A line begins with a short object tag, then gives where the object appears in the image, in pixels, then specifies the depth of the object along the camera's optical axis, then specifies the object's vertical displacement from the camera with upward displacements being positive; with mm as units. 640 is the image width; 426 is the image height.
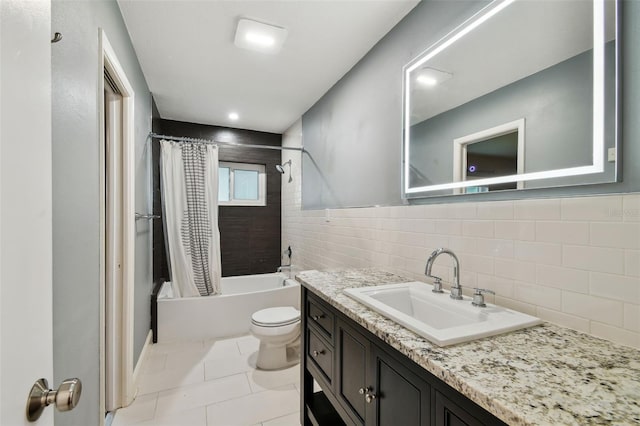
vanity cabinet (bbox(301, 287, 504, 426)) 751 -590
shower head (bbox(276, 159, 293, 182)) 3834 +676
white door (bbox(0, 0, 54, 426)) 420 +10
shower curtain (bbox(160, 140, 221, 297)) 2965 -50
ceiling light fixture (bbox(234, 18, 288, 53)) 1903 +1223
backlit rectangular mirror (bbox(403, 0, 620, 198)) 937 +461
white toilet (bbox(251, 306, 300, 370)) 2285 -992
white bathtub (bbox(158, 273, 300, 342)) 2816 -1009
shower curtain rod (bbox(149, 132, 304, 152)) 2822 +758
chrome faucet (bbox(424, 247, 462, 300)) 1221 -261
